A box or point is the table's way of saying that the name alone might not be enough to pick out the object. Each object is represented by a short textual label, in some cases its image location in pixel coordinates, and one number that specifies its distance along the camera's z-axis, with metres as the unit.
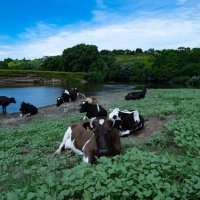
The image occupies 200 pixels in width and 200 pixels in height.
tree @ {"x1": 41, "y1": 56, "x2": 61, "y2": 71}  81.99
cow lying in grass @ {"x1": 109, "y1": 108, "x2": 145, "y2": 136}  8.61
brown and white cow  5.87
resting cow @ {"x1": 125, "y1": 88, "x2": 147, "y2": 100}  20.11
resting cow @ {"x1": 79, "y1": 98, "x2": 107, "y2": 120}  12.12
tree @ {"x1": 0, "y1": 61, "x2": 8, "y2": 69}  90.12
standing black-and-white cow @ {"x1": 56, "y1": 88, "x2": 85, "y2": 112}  18.34
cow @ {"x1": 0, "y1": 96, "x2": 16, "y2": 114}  19.90
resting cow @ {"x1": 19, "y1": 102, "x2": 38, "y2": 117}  16.95
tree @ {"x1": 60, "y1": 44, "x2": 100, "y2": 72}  75.65
